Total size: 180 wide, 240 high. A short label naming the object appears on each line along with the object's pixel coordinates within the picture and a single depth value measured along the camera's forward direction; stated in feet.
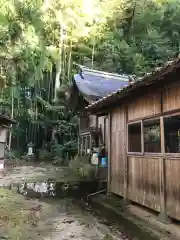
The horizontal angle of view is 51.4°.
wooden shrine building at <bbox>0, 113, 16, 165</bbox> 25.14
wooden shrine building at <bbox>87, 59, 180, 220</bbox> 12.45
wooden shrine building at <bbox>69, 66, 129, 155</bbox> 30.82
